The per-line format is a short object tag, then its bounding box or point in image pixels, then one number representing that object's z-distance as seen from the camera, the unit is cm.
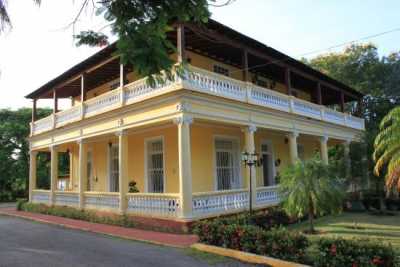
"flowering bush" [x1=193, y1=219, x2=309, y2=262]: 724
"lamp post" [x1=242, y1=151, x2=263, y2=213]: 1248
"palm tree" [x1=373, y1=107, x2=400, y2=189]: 1223
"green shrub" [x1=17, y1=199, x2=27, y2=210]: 2119
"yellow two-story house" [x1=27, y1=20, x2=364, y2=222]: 1216
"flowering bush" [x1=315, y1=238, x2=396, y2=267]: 597
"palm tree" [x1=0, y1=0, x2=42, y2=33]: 418
